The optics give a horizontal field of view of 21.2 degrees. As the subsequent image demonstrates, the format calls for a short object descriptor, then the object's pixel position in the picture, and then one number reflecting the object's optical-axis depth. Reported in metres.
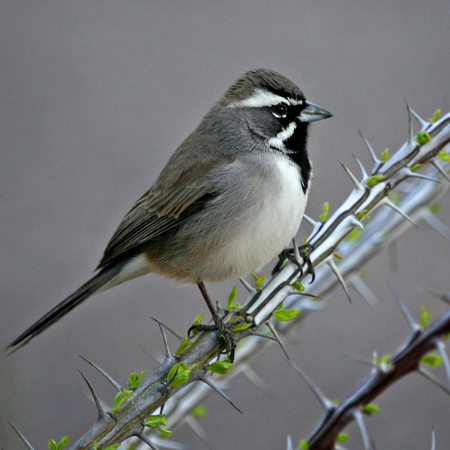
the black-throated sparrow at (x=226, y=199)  6.64
